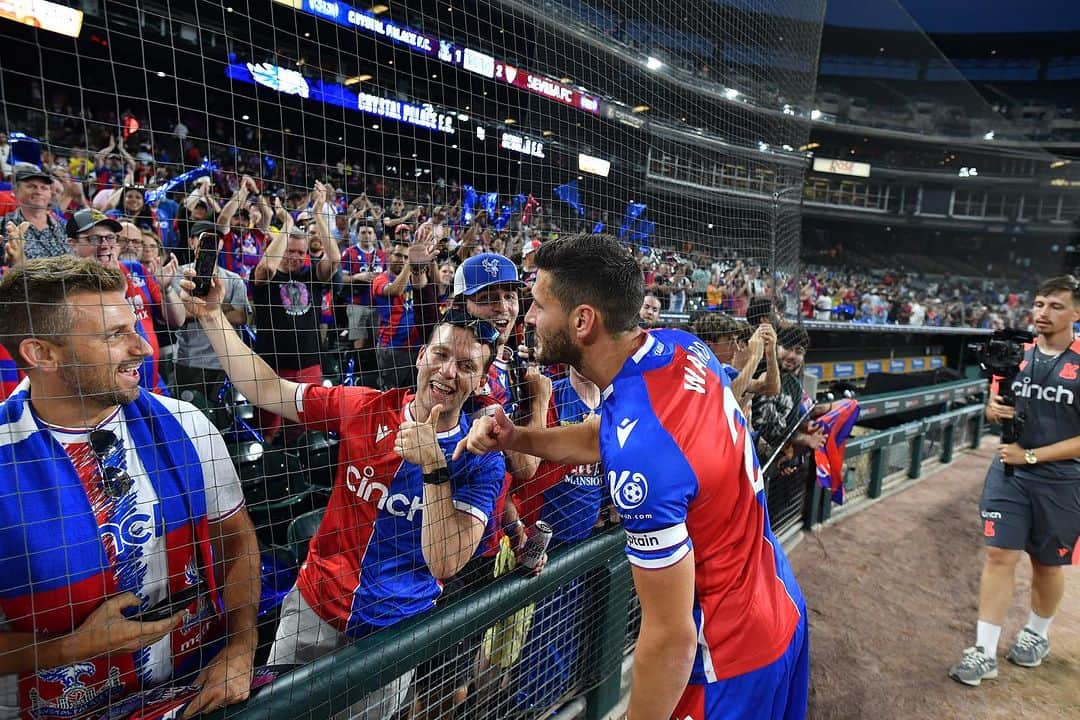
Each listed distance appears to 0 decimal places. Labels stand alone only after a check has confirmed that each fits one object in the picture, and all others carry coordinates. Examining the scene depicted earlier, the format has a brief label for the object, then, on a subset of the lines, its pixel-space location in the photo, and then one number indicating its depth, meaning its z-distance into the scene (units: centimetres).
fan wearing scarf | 130
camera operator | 304
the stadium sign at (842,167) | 2841
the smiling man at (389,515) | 184
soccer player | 129
